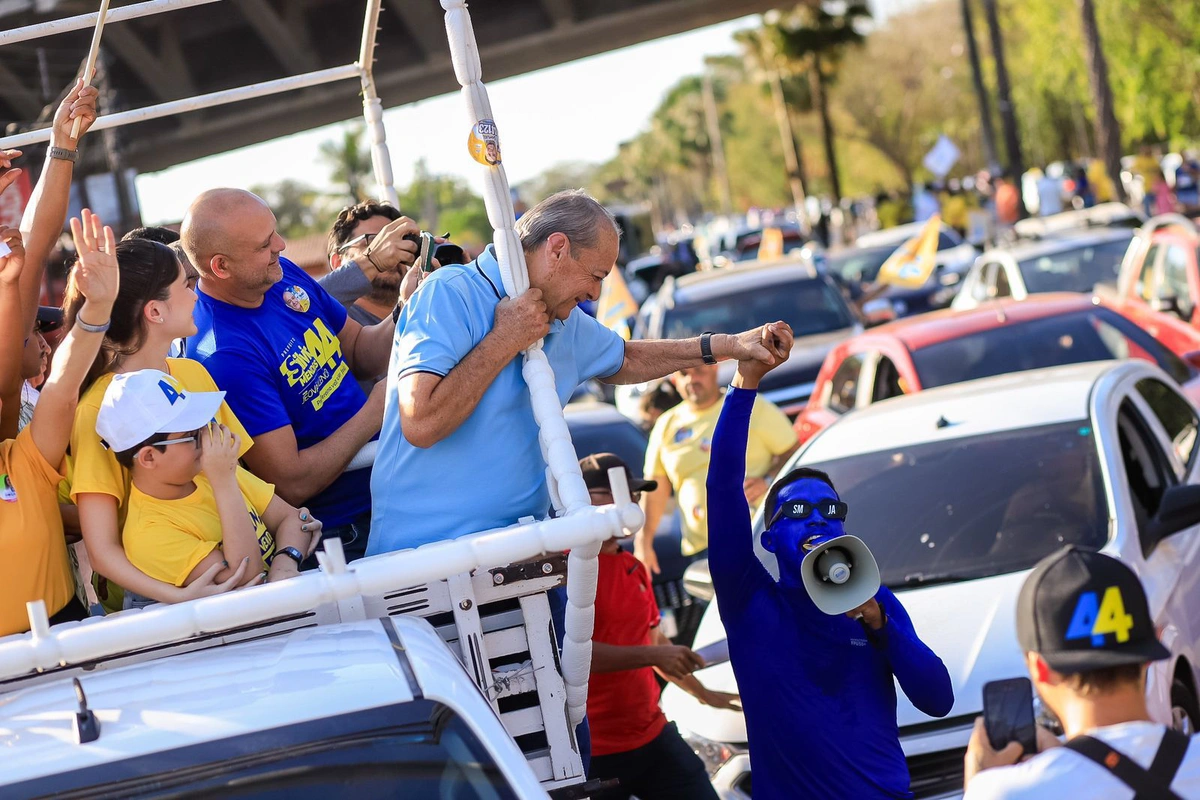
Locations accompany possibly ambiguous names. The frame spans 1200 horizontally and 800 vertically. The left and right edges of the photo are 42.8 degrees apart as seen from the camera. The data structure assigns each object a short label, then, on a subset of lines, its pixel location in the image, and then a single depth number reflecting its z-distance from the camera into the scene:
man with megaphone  3.77
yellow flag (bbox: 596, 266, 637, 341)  12.91
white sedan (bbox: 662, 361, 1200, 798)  4.80
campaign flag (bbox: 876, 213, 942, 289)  13.30
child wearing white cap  3.30
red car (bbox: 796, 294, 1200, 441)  8.38
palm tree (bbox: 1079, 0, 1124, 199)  27.69
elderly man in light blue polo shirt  3.46
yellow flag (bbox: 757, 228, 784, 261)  19.48
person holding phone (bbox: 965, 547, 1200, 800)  2.45
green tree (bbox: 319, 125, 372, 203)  66.25
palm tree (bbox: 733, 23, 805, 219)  52.91
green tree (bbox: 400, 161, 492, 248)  41.39
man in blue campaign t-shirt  4.03
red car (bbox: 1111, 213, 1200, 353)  10.94
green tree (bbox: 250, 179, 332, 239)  78.19
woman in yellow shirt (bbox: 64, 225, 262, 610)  3.37
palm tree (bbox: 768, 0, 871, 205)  48.78
